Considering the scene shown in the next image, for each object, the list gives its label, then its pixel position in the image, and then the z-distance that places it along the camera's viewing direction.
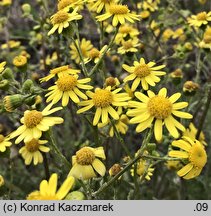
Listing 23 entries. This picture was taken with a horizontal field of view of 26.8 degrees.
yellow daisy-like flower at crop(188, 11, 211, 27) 0.26
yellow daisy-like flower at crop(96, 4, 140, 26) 0.21
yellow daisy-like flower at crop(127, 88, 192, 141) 0.17
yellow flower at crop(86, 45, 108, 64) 0.23
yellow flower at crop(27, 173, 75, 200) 0.14
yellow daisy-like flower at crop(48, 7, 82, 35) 0.20
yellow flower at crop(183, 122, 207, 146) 0.24
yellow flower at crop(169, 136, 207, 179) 0.17
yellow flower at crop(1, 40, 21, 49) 0.36
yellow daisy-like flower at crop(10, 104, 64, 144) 0.17
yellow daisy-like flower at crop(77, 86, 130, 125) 0.18
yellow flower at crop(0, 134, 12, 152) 0.19
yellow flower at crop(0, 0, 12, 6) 0.33
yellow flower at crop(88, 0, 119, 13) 0.22
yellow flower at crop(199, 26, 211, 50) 0.25
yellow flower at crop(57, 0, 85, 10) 0.21
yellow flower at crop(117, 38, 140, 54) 0.25
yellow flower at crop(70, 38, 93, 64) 0.29
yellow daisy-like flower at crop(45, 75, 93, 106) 0.18
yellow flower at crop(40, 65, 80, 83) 0.20
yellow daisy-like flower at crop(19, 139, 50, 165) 0.20
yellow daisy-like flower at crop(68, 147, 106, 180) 0.17
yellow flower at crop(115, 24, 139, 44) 0.27
